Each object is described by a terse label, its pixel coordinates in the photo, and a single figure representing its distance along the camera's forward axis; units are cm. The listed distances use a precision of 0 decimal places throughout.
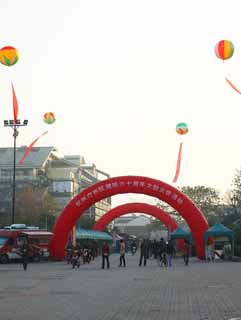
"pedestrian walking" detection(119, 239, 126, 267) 3285
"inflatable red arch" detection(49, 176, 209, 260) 4050
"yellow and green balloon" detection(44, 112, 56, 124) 3972
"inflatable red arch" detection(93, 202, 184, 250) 5866
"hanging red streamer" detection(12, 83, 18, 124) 3531
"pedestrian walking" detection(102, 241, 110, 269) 3100
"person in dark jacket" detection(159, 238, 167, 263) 3294
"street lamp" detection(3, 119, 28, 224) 4733
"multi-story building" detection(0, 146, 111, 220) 11769
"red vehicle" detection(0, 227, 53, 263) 3997
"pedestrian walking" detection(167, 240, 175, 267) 3290
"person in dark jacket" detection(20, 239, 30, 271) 2977
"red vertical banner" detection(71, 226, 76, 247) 4504
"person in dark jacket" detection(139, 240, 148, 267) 3434
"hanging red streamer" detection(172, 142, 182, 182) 4579
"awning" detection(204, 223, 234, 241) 3884
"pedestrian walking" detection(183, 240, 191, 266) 3397
